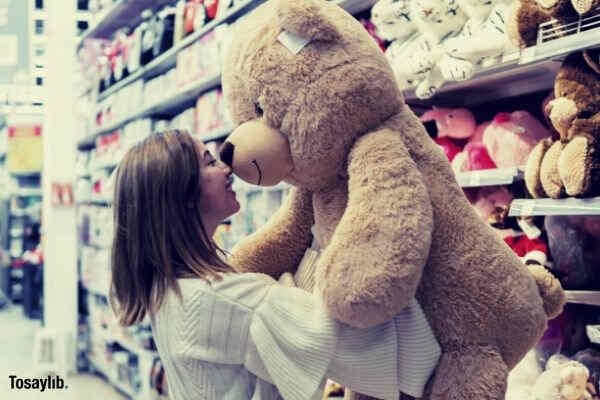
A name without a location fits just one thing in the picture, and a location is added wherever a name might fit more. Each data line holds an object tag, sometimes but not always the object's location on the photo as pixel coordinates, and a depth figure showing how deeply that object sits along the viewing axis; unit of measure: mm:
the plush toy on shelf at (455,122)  2084
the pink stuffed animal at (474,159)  1983
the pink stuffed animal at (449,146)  2111
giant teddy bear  1065
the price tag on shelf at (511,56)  1664
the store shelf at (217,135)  3035
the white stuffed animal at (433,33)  1827
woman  1138
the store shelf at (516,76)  1520
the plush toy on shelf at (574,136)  1495
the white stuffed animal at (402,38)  1858
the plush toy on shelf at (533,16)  1574
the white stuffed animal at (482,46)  1707
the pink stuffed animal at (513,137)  1858
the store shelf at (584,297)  1667
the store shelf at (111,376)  4480
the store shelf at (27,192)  10195
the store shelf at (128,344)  3973
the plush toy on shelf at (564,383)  1614
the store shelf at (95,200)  4992
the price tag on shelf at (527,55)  1606
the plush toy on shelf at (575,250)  1759
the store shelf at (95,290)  4850
